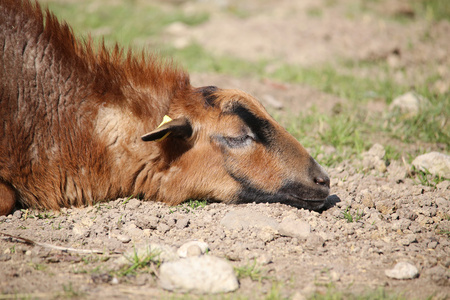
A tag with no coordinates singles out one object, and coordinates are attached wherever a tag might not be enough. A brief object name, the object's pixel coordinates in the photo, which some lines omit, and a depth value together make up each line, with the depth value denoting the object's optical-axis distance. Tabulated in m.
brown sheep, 7.95
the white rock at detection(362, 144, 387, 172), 10.29
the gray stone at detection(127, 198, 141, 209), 8.14
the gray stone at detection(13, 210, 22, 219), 7.86
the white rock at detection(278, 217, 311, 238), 7.45
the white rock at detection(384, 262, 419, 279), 6.63
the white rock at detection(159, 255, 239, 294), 6.07
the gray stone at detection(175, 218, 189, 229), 7.69
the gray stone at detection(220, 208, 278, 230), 7.66
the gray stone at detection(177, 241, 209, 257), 6.69
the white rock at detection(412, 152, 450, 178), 9.74
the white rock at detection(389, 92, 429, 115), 12.98
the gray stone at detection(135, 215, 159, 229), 7.62
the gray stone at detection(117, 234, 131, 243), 7.26
